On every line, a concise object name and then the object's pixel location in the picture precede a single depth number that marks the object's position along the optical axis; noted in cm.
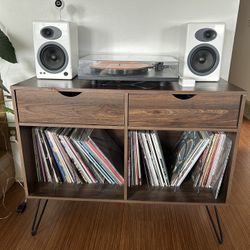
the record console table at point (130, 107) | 91
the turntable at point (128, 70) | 98
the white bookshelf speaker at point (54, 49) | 103
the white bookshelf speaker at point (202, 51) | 102
